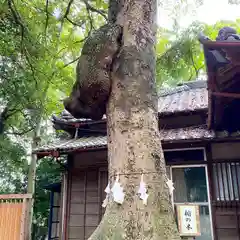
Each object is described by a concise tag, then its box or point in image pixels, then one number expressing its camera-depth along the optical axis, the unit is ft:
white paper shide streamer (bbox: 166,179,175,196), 8.54
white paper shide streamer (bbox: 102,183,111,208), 8.39
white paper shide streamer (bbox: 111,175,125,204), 7.93
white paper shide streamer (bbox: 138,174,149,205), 7.79
